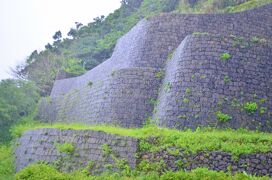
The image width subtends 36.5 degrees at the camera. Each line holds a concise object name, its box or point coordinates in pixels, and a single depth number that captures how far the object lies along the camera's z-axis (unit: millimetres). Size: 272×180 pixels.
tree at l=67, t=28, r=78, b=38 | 41325
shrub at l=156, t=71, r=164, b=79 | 17183
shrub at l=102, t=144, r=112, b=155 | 12547
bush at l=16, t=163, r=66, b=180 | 11816
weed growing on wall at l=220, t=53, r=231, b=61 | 15367
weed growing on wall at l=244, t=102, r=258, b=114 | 14328
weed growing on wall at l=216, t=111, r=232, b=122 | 14000
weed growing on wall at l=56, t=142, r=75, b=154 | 13117
